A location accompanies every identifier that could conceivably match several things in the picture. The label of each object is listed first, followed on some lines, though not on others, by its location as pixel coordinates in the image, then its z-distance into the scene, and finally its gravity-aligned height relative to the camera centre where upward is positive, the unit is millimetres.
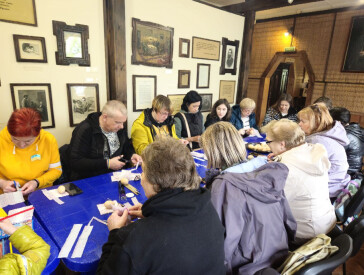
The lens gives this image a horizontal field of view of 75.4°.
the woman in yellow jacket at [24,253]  980 -811
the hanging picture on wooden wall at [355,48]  5270 +808
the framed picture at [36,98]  2551 -284
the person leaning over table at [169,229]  941 -618
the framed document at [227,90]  4793 -214
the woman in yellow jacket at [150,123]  2914 -578
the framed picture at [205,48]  4066 +526
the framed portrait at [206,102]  4508 -444
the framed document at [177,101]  4008 -394
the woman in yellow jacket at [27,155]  1841 -709
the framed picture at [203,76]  4246 +48
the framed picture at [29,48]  2463 +245
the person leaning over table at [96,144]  2391 -710
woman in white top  1721 -771
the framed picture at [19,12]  2336 +588
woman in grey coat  1288 -736
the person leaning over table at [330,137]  2385 -556
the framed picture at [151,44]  3309 +464
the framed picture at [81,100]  2932 -332
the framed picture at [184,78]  3979 -6
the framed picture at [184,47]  3855 +489
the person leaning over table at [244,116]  4223 -650
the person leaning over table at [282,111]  4543 -562
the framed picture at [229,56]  4590 +459
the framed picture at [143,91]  3472 -217
